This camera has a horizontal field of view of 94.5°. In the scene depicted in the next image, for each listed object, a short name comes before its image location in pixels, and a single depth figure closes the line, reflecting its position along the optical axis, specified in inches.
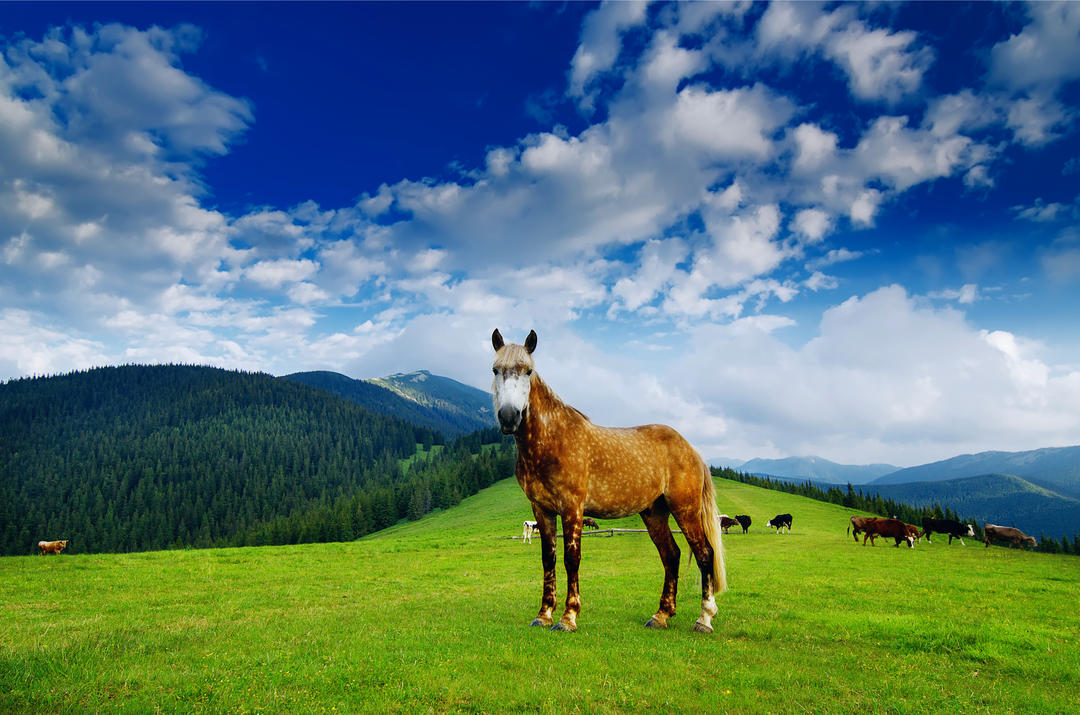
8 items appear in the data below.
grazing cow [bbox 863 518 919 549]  1347.2
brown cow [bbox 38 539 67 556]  1522.9
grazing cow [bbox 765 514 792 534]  1788.9
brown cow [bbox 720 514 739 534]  1699.7
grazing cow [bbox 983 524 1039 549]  1467.8
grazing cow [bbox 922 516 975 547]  1562.5
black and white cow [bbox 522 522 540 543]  1507.1
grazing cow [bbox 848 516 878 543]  1417.6
